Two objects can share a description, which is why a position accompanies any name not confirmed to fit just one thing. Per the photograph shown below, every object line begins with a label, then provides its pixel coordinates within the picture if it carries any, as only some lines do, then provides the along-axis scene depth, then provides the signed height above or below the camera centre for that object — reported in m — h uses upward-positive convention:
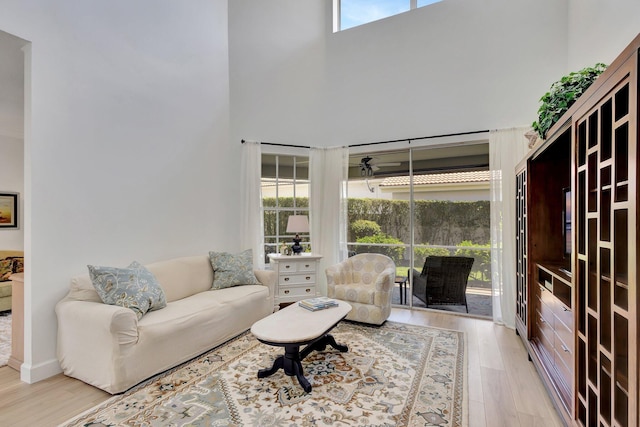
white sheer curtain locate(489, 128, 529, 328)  3.81 -0.02
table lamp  4.45 -0.13
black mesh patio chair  4.20 -0.88
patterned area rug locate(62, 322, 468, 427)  2.04 -1.29
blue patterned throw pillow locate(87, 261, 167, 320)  2.60 -0.61
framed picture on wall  4.83 +0.11
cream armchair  3.69 -0.87
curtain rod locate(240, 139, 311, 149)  4.79 +1.11
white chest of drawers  4.41 -0.85
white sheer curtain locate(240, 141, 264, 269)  4.68 +0.17
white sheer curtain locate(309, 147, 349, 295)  4.86 +0.17
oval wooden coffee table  2.33 -0.88
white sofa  2.34 -0.95
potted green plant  1.89 +0.74
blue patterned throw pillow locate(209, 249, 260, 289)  3.79 -0.66
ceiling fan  4.89 +0.76
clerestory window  4.73 +3.18
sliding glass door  4.25 +0.04
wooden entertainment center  1.13 -0.24
